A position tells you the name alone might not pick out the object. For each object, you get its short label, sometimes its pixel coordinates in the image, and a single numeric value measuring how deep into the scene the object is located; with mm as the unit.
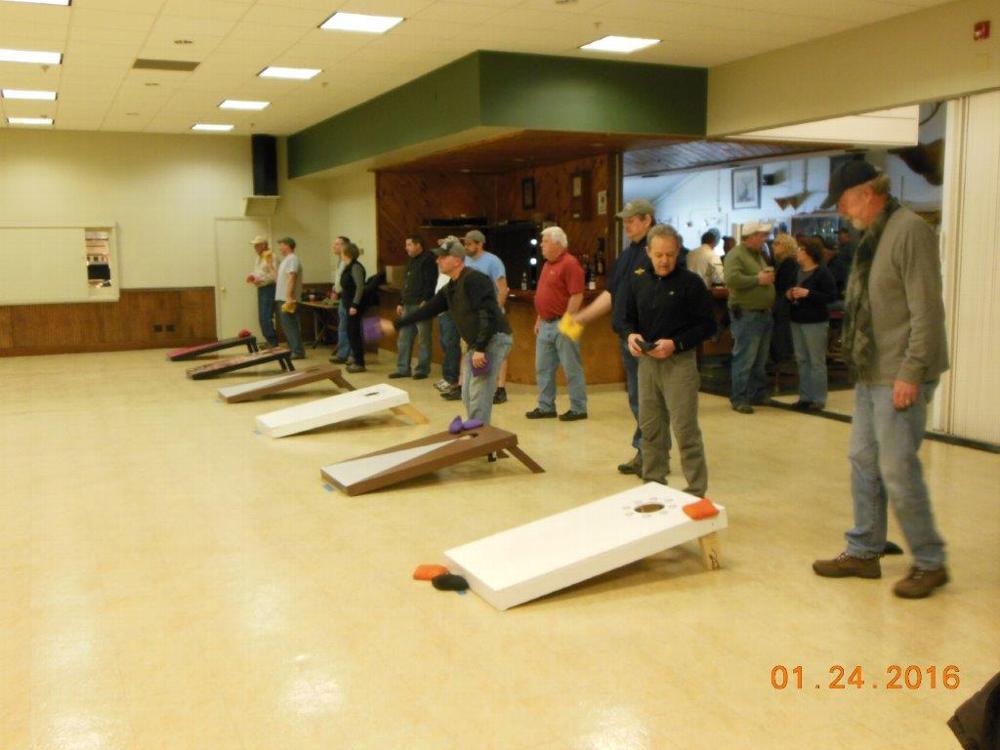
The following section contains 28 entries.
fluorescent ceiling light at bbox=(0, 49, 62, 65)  8406
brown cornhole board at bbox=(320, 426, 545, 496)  5660
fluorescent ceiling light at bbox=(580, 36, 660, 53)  8031
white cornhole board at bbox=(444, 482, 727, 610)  3912
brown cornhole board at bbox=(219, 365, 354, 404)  8875
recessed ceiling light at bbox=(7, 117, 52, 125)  12703
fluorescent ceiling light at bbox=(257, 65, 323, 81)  9360
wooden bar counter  9523
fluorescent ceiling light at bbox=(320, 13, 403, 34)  7285
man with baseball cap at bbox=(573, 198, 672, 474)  5703
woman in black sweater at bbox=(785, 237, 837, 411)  8094
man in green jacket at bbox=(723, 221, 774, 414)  8180
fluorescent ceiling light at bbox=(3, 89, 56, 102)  10484
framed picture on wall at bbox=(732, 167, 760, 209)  15732
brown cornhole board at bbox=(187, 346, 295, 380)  10438
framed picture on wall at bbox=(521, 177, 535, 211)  12328
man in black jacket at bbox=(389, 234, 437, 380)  10148
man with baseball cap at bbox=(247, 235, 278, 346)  12945
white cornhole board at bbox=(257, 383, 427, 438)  7344
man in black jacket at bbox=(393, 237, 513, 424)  6176
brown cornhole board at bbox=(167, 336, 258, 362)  11898
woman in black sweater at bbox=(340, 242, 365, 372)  11148
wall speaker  14562
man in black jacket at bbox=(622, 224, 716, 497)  4949
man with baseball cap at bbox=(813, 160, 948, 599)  3705
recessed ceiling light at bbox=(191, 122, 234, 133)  13221
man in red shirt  7551
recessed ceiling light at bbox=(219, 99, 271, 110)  11297
